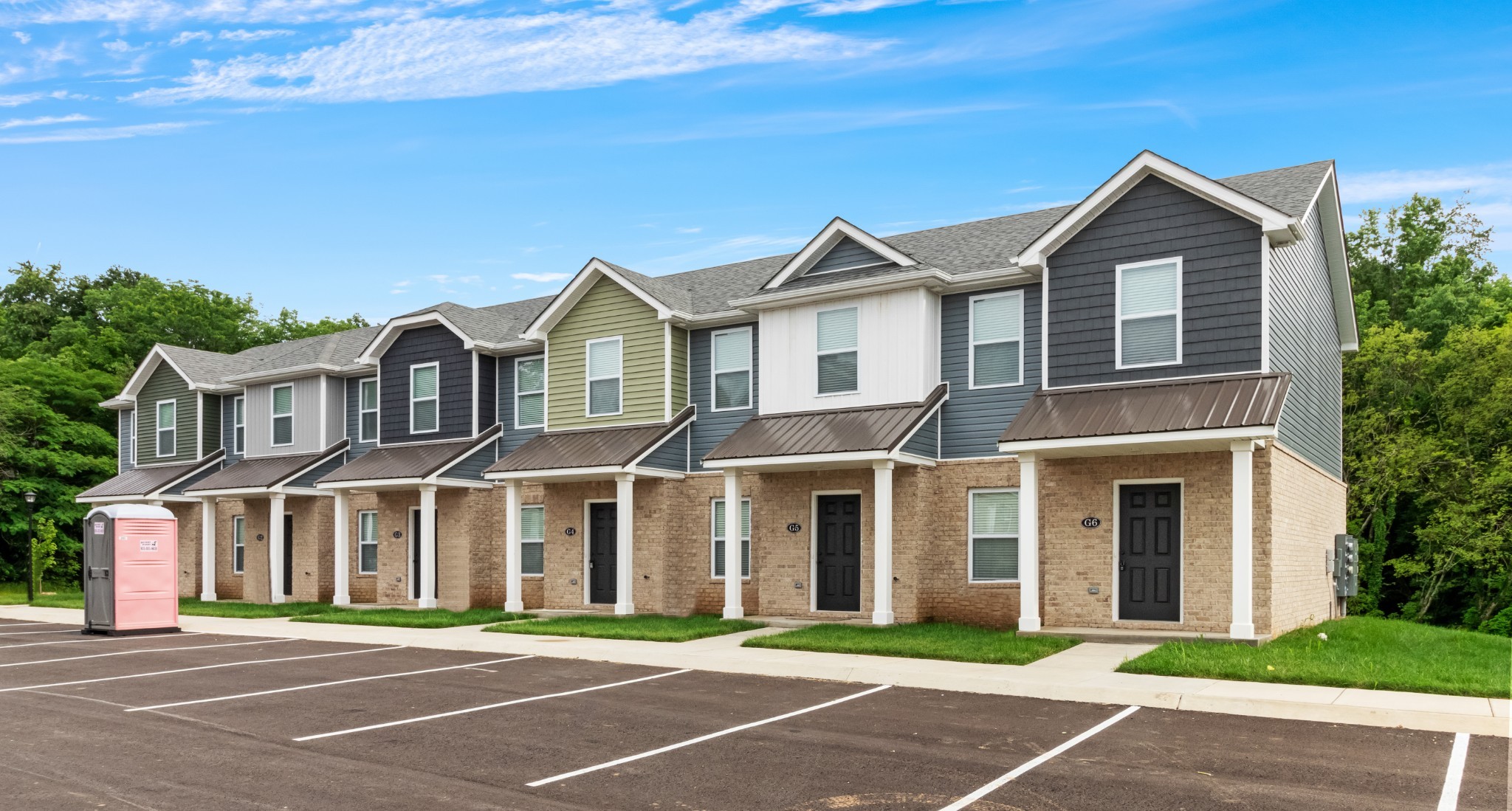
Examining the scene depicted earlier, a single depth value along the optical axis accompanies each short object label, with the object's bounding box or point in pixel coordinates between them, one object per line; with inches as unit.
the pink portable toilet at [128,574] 840.3
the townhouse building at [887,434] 665.0
